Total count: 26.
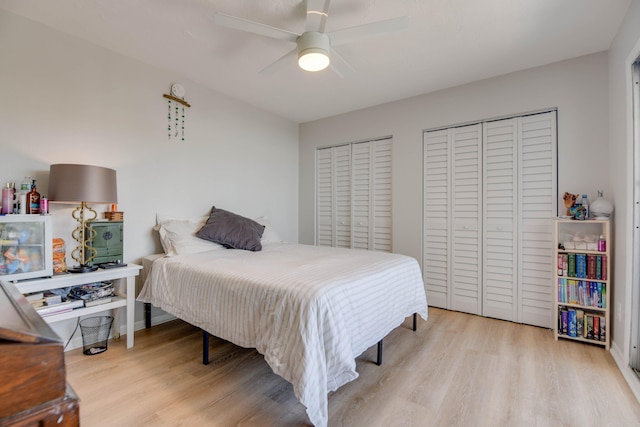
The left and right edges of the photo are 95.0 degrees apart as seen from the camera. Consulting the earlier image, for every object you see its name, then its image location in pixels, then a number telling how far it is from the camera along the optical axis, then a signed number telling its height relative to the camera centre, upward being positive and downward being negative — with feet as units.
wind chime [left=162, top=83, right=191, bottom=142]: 9.70 +3.38
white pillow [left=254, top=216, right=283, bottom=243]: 11.78 -0.88
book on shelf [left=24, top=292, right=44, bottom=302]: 6.50 -1.93
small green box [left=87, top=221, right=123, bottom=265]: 7.72 -0.82
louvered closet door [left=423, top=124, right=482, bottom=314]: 10.28 -0.20
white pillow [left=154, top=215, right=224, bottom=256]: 8.83 -0.86
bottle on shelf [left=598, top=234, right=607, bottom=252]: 7.63 -0.83
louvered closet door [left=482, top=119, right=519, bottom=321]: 9.57 -0.24
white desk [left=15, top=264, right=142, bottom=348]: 6.40 -1.73
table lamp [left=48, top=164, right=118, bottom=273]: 6.72 +0.43
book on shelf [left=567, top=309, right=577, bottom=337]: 8.12 -3.06
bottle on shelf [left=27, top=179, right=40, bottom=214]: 6.75 +0.21
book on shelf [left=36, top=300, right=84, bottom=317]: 6.39 -2.19
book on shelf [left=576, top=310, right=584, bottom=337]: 8.04 -3.03
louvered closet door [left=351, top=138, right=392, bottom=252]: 12.43 +0.73
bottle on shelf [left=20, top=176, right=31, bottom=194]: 6.76 +0.58
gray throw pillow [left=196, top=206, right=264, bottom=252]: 9.67 -0.70
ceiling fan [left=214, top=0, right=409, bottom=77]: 5.84 +3.77
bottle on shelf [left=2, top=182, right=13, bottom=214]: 6.40 +0.20
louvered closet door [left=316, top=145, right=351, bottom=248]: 13.62 +0.74
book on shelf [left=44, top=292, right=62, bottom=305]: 6.57 -2.00
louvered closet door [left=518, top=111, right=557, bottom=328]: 8.99 -0.04
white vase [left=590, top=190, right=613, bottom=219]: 7.48 +0.14
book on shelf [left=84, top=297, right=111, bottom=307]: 7.14 -2.27
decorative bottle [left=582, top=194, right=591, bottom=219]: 8.07 +0.23
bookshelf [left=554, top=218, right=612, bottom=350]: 7.67 -1.92
